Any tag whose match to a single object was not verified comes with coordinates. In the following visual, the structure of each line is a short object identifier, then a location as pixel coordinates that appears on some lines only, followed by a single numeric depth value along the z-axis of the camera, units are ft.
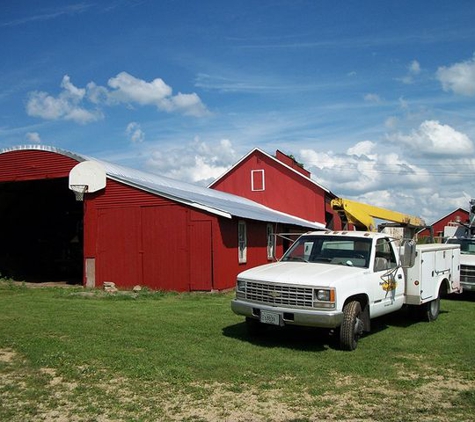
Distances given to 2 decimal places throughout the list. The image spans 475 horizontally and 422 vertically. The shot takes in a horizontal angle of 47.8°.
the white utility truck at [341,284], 28.43
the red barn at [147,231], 59.36
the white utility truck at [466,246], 53.01
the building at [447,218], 215.72
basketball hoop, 62.95
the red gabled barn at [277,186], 119.55
